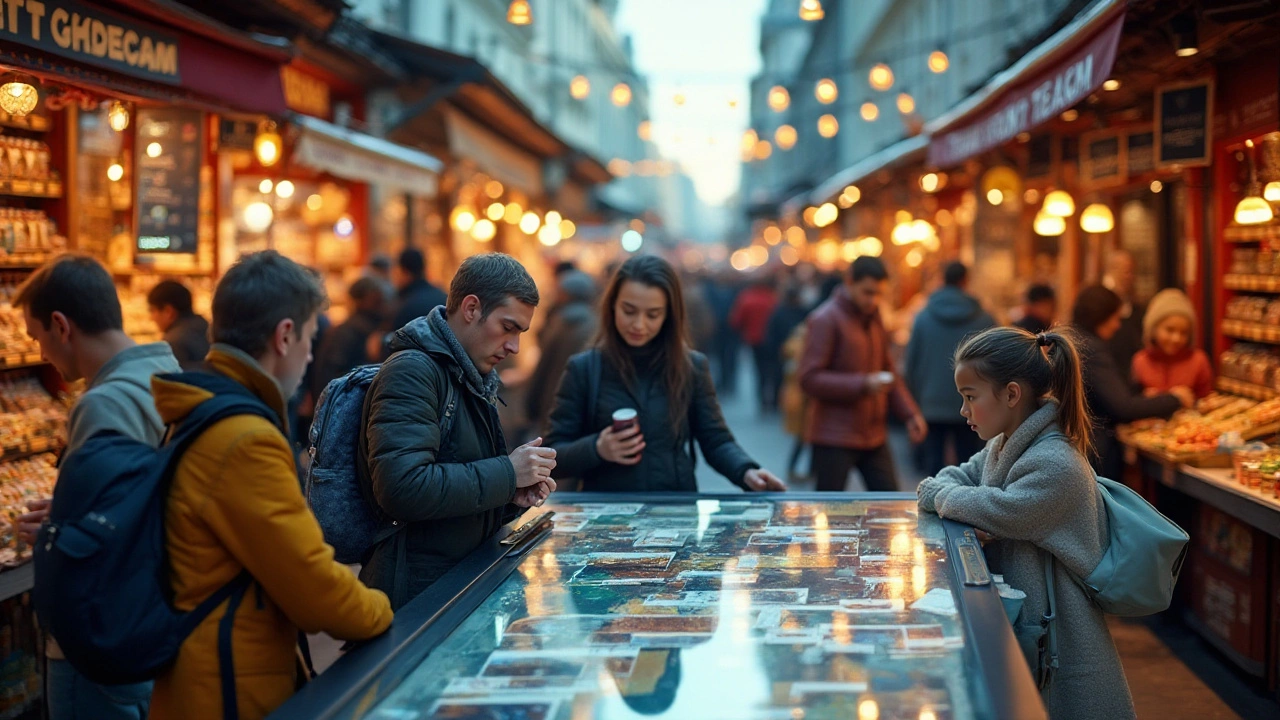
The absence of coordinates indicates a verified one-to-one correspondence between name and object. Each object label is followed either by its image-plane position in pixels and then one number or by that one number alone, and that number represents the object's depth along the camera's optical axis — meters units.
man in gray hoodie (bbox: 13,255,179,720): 3.66
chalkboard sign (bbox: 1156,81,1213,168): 7.67
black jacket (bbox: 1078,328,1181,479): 7.07
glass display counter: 2.42
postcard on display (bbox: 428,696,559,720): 2.37
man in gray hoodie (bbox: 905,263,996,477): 9.10
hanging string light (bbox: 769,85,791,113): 19.05
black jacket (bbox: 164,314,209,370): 6.11
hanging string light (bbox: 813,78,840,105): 18.92
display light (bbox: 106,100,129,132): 6.63
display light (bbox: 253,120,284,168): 8.73
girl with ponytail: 3.54
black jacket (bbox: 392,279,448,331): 8.91
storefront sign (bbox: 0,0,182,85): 5.08
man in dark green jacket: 3.30
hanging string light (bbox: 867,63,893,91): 16.89
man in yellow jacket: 2.54
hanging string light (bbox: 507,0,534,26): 13.05
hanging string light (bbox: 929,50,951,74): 17.00
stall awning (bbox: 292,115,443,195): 9.01
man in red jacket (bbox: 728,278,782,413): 18.48
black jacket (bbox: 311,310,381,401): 9.03
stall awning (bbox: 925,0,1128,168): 6.30
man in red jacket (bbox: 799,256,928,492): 6.98
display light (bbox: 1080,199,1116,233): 10.21
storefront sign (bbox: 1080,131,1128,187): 10.03
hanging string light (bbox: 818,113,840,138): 22.94
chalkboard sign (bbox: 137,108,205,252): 8.06
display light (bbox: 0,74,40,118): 5.33
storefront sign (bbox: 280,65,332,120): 11.38
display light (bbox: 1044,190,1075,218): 10.55
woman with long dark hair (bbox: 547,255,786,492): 4.95
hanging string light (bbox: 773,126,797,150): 29.16
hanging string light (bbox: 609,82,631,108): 19.42
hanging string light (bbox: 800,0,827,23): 13.79
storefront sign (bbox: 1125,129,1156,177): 9.41
